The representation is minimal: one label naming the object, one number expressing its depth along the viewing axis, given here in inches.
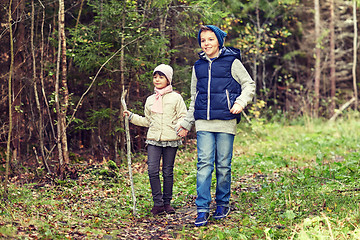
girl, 217.8
